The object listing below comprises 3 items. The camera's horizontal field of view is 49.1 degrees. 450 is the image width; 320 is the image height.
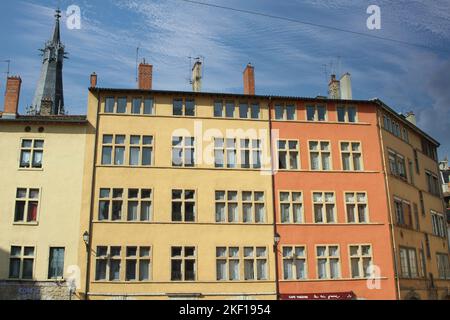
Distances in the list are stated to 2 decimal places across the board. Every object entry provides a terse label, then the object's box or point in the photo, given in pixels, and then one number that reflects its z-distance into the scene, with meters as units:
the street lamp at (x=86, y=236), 24.97
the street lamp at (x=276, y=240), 26.73
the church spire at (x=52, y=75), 108.44
